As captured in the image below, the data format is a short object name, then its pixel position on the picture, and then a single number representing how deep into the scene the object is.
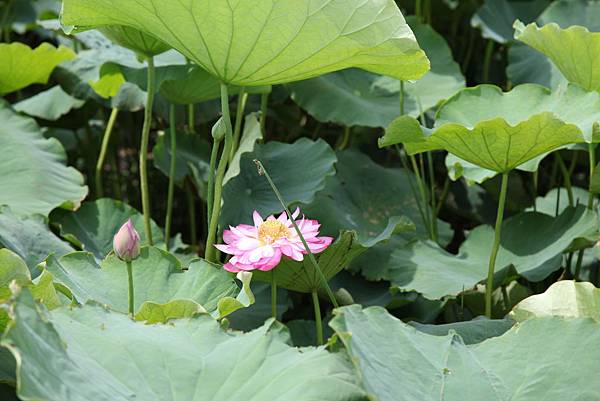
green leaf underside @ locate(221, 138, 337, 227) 4.48
